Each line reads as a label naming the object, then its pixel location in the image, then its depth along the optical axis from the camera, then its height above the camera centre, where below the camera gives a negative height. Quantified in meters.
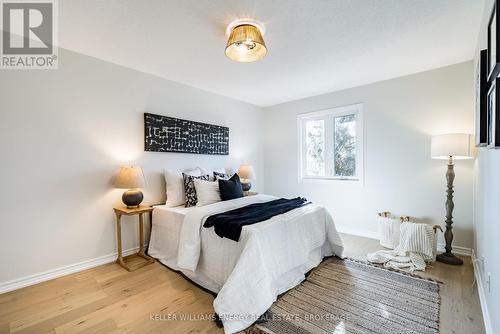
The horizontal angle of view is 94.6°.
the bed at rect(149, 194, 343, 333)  1.72 -0.82
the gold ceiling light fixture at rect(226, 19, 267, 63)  1.89 +1.06
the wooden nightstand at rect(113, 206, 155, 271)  2.61 -0.74
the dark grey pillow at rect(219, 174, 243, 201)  2.99 -0.32
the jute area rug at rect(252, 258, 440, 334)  1.65 -1.14
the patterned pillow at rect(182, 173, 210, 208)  2.96 -0.33
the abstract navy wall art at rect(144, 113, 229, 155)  3.11 +0.45
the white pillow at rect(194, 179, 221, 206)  2.91 -0.34
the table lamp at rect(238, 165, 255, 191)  4.05 -0.13
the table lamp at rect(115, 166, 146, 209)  2.60 -0.20
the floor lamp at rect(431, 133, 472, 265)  2.56 +0.12
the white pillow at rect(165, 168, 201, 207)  3.03 -0.30
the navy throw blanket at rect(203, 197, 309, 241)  1.98 -0.48
